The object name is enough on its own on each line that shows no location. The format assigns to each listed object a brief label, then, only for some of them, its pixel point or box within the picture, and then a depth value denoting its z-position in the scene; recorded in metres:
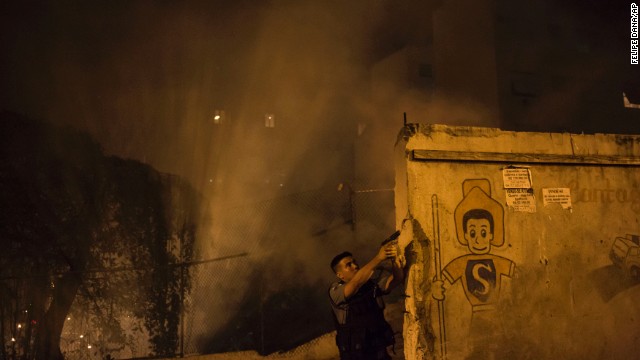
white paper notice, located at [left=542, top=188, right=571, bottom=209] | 3.74
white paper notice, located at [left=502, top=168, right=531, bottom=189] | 3.66
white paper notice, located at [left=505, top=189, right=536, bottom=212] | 3.65
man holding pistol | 3.44
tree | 8.17
